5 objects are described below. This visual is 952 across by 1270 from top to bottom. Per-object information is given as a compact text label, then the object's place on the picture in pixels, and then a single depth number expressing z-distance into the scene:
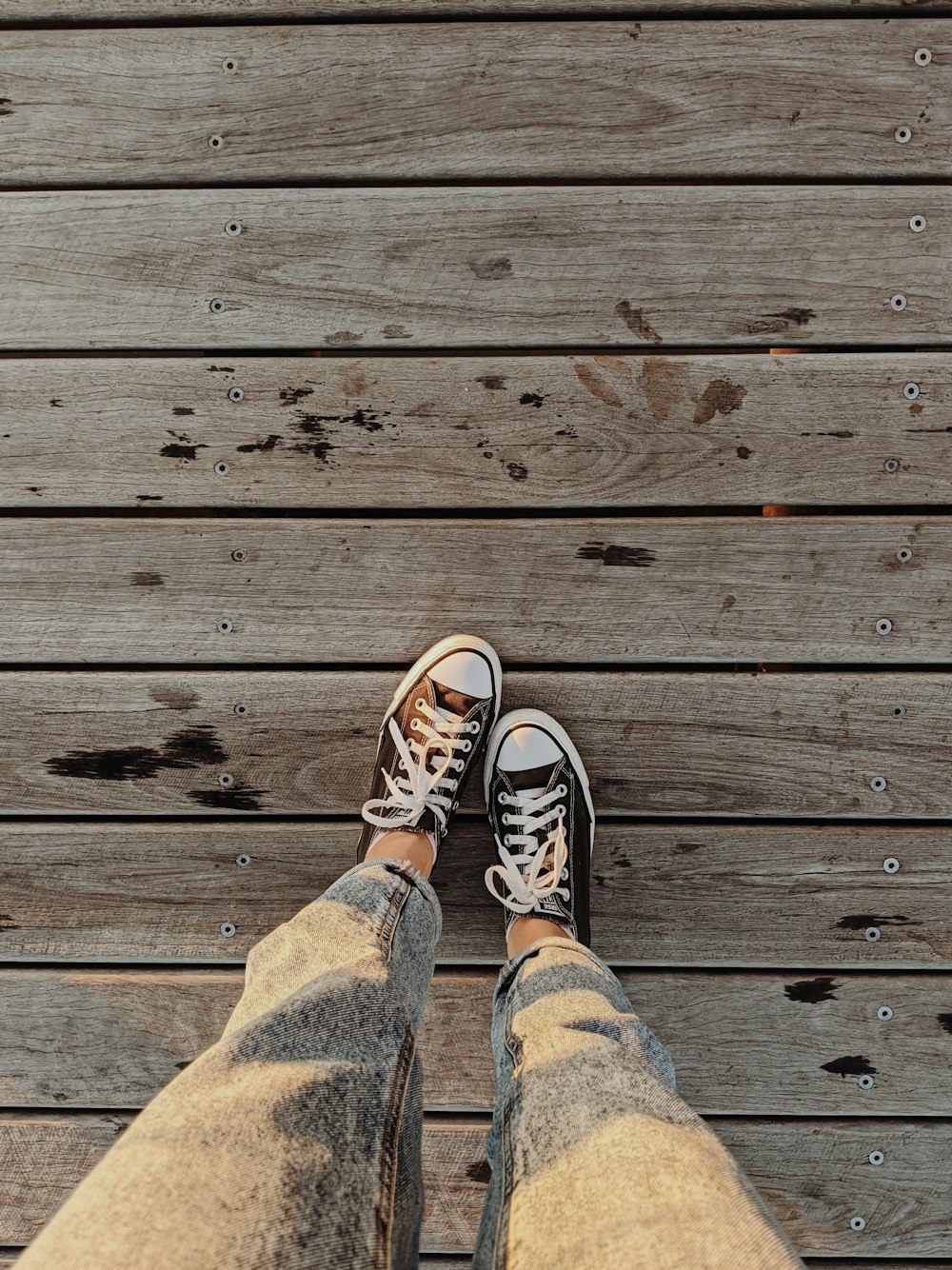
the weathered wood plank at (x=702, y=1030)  1.21
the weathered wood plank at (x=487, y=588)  1.15
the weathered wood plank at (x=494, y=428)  1.14
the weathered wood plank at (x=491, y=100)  1.09
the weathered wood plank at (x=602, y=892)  1.19
